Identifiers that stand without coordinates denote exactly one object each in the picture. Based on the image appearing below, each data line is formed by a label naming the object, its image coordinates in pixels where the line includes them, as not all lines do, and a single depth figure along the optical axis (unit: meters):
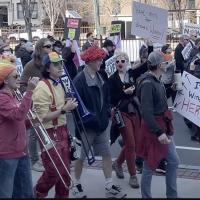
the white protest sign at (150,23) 7.94
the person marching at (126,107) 6.32
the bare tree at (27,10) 28.47
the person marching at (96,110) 5.82
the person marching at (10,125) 4.56
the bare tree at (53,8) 43.16
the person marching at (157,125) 5.24
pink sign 11.30
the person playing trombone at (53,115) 5.25
